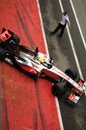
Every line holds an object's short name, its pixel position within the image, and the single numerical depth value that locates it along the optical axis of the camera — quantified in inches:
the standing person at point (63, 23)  769.0
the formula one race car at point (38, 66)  636.7
